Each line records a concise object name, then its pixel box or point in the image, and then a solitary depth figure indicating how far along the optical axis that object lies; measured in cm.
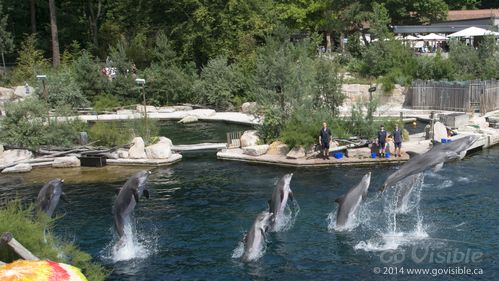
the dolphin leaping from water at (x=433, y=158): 1620
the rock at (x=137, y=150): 2927
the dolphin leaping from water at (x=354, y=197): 1795
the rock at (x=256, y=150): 2867
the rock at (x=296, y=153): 2759
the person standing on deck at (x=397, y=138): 2672
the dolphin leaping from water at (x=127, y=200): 1722
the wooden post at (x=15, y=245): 1038
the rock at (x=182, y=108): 4484
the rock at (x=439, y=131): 2923
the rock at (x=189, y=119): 4078
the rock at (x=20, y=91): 4717
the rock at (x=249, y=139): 3044
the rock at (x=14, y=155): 2956
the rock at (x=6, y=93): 4703
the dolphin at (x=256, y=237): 1628
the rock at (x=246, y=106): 4225
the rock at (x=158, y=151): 2900
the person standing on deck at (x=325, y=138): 2662
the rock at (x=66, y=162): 2877
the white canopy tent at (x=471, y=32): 4904
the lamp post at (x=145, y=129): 3131
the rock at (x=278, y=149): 2847
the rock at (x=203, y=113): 4182
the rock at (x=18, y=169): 2827
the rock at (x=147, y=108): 4419
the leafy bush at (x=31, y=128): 3075
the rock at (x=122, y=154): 2948
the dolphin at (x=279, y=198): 1830
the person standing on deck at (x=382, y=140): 2669
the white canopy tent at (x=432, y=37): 5350
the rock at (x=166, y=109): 4434
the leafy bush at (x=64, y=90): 4244
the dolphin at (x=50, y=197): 1836
